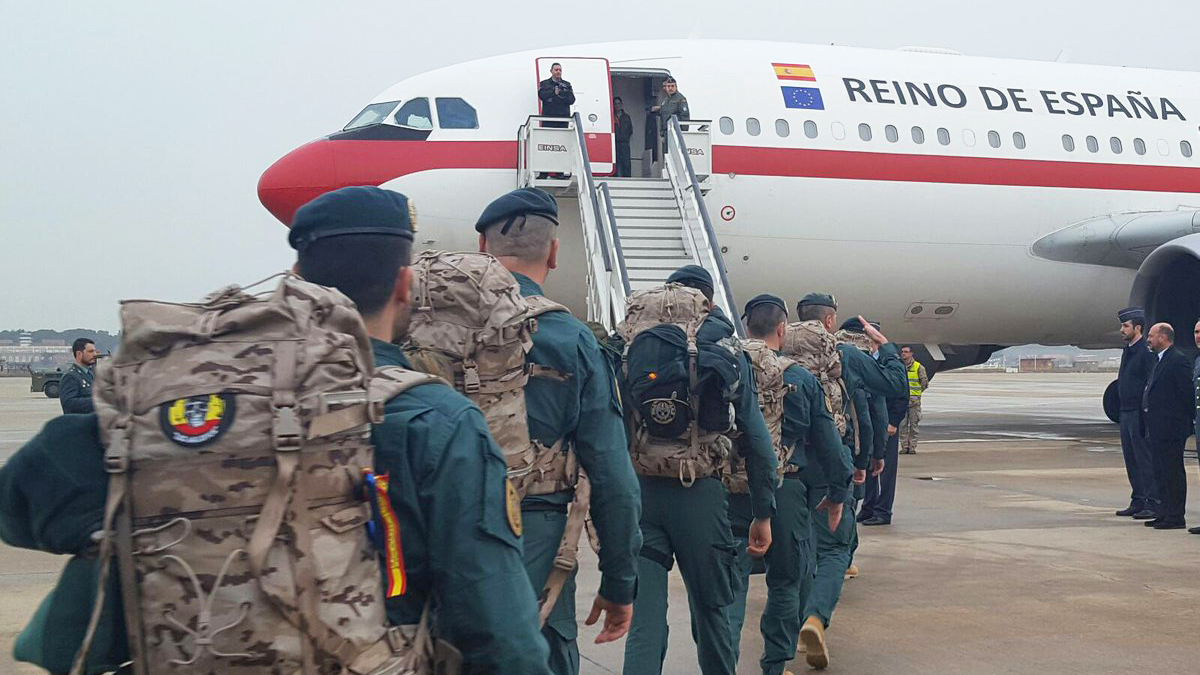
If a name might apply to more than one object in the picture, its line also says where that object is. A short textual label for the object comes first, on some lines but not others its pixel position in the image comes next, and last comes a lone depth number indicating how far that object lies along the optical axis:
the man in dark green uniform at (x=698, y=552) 4.07
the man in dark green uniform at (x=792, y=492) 4.73
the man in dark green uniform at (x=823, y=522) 5.21
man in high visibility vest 11.94
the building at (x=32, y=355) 91.31
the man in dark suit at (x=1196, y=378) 8.34
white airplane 12.22
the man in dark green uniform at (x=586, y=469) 2.95
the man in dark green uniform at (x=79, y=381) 9.15
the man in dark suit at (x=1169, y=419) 8.60
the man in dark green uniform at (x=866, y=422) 6.61
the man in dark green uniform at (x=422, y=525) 1.62
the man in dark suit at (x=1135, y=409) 9.26
